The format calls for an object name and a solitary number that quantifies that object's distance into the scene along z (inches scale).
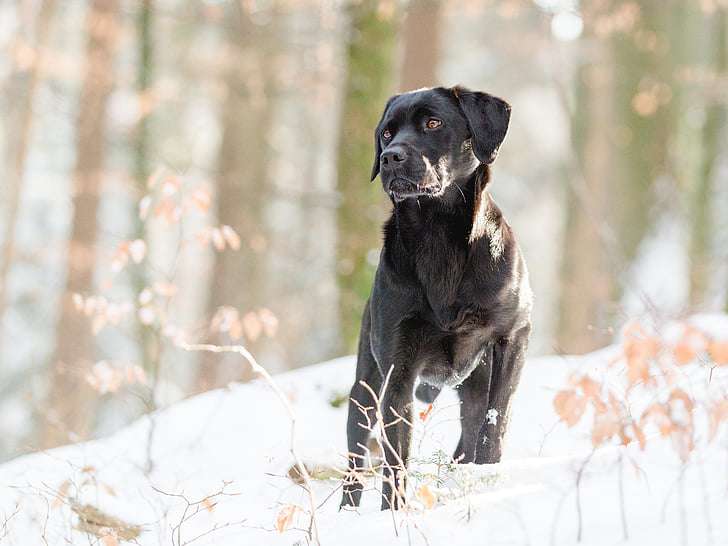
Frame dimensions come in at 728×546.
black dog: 328.2
